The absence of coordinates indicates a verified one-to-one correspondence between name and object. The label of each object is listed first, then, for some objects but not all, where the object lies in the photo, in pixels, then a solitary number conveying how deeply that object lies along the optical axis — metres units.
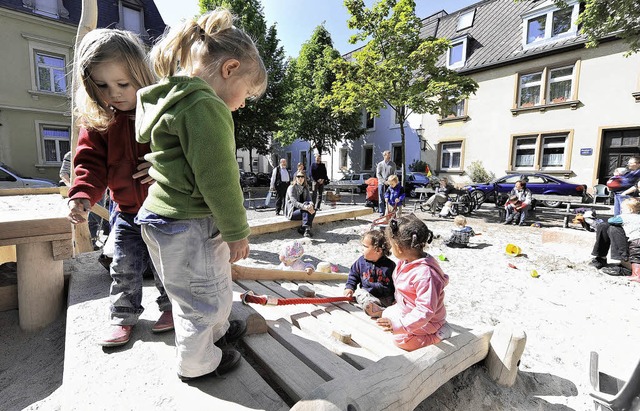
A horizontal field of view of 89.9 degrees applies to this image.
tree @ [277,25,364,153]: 19.86
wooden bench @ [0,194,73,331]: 2.08
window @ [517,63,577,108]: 13.56
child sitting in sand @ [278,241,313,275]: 4.09
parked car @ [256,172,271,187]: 22.95
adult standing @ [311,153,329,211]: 10.16
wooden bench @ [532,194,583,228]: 8.16
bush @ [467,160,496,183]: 15.62
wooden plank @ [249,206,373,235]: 6.41
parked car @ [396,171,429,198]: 15.73
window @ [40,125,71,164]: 14.08
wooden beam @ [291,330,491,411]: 1.19
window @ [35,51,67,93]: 13.65
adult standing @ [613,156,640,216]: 6.43
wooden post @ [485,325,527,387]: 2.07
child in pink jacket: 1.90
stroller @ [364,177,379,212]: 10.21
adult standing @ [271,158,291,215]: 9.14
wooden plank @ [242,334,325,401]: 1.45
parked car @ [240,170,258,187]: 21.01
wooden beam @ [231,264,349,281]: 2.89
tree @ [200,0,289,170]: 15.41
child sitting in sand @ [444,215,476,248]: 6.18
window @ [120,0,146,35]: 15.67
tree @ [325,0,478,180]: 10.44
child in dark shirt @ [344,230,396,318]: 2.71
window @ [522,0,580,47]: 13.64
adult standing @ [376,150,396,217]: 9.23
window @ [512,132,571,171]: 13.80
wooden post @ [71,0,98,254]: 2.90
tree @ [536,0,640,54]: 6.81
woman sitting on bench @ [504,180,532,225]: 8.57
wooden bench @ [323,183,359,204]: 14.01
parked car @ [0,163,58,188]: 9.30
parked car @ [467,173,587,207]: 11.68
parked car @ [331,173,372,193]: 18.29
